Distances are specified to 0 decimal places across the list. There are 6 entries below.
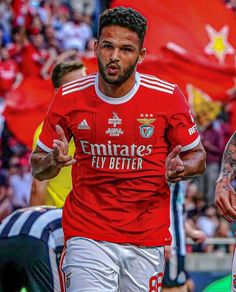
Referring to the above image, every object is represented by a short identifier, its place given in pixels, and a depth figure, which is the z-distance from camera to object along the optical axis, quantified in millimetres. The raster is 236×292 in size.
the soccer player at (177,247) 15071
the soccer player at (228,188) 10524
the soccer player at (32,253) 12751
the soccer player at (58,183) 13963
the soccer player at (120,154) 11026
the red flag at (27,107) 24672
